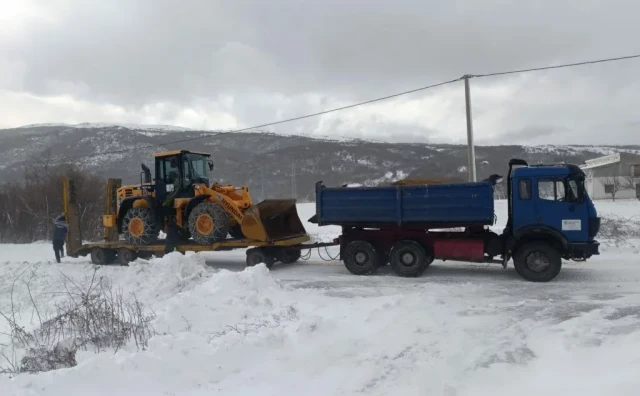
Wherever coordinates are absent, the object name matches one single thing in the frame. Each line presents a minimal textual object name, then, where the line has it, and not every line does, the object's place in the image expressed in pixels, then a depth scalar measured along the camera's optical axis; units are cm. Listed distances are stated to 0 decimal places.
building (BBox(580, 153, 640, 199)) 5834
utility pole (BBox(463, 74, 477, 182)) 1759
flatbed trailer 1286
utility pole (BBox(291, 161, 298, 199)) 6291
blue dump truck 999
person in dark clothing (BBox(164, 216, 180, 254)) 1387
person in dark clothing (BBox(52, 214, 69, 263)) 1530
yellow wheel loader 1305
